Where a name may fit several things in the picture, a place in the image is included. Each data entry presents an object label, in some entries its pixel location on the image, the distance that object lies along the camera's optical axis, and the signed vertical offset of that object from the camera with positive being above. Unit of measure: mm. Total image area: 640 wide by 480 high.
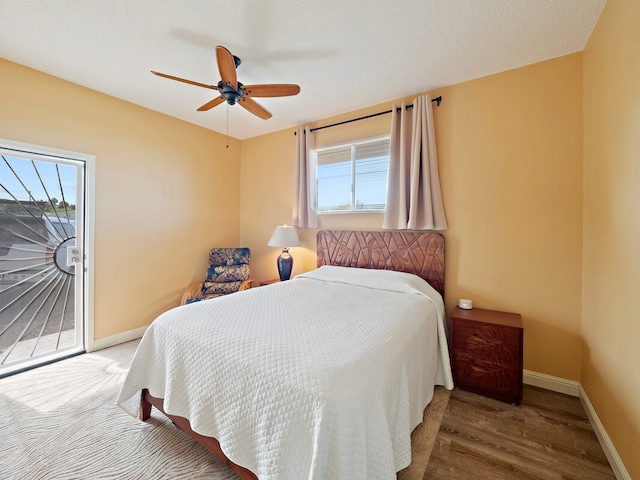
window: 3189 +804
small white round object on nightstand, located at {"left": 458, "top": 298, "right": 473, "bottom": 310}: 2486 -591
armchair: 3526 -527
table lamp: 3460 -46
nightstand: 2076 -904
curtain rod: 2750 +1457
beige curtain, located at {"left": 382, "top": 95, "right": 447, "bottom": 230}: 2727 +698
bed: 1041 -658
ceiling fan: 1864 +1179
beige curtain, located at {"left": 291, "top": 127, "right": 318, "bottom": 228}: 3598 +781
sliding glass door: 2504 -197
